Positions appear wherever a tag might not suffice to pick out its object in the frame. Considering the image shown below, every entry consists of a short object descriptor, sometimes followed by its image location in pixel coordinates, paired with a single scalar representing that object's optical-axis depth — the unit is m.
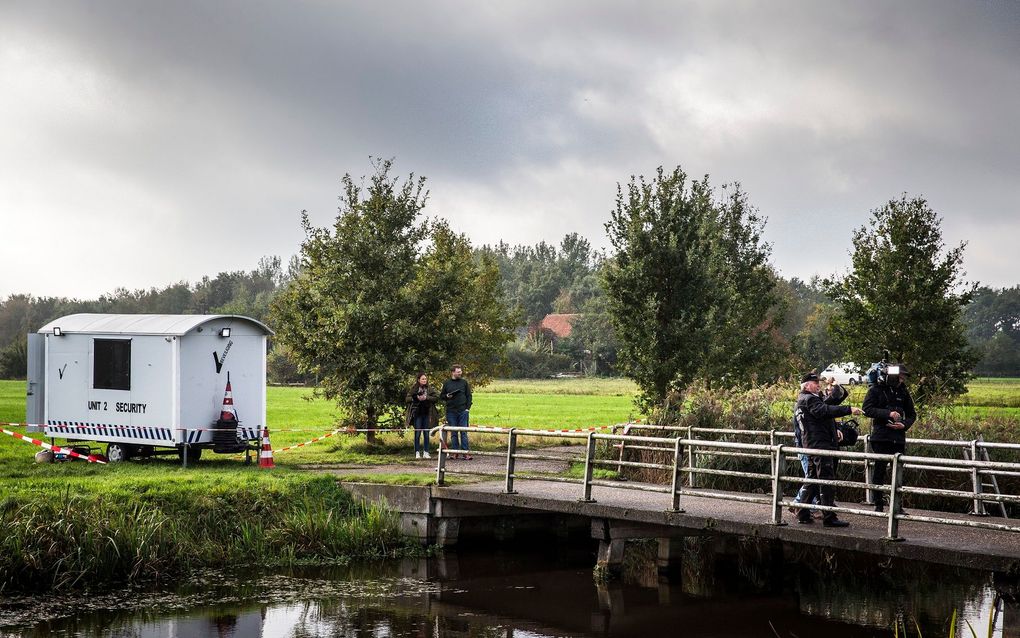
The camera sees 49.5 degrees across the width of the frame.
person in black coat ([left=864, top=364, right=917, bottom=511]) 12.64
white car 59.15
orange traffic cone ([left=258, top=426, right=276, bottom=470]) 20.48
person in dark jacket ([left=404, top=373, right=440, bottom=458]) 22.17
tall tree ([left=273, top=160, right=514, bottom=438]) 23.83
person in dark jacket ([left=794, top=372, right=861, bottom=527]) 12.84
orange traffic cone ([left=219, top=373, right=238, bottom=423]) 21.27
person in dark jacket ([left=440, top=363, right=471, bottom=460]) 22.08
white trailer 20.83
